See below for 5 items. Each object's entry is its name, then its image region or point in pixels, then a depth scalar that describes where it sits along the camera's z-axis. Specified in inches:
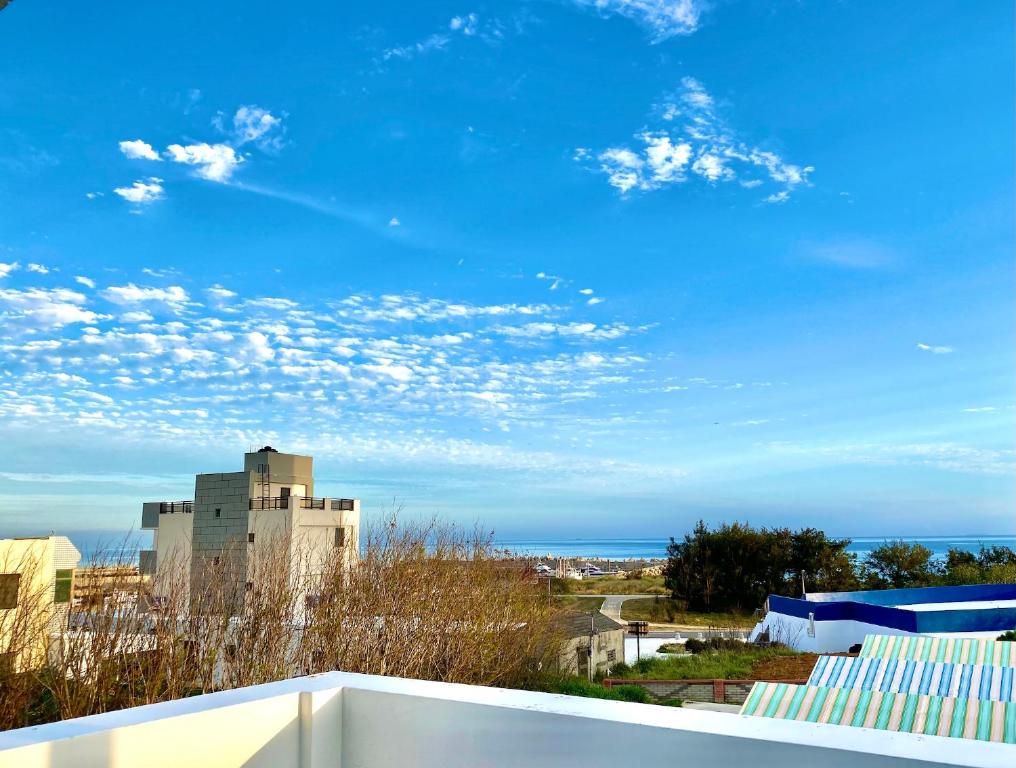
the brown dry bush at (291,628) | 250.5
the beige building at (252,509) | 850.8
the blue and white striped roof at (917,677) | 279.7
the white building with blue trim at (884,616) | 625.6
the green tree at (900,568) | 1164.5
